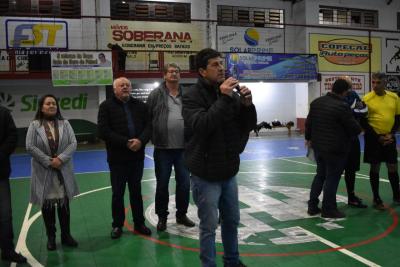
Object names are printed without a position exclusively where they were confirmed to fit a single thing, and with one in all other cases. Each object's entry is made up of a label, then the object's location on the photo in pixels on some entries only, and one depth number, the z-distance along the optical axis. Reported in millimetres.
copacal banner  20938
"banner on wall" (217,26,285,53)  20297
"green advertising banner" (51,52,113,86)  15477
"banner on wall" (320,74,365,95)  20703
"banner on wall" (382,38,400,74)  22406
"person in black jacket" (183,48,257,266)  3258
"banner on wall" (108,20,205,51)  18625
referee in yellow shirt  6012
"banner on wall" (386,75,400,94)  22042
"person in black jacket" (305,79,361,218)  5258
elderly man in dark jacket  4820
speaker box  17453
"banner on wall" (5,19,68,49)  17094
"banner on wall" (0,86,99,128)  17141
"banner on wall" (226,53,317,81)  18125
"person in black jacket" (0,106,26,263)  4164
